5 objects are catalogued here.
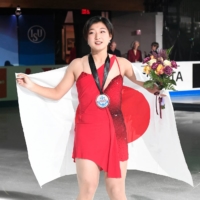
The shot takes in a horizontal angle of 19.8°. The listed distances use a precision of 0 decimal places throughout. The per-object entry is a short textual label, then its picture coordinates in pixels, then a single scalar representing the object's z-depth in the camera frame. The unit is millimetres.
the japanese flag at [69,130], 4746
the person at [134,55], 17062
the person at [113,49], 15930
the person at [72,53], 20578
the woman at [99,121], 4145
